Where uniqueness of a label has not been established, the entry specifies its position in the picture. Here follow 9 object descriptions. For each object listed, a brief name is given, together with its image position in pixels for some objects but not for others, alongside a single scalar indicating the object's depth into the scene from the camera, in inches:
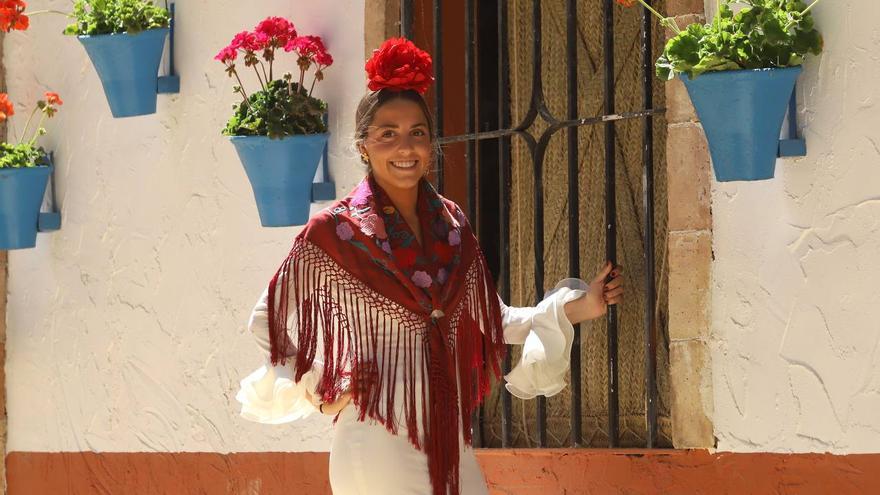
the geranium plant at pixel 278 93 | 434.2
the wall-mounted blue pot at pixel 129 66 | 500.5
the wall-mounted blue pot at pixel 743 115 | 306.3
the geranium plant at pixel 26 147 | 534.6
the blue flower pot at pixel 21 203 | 545.0
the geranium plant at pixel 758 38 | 304.7
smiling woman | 311.9
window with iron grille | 386.8
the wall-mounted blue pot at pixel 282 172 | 432.9
